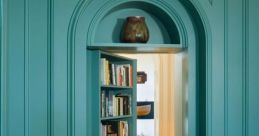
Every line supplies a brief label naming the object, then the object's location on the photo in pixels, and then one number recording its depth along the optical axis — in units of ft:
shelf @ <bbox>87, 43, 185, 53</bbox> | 11.78
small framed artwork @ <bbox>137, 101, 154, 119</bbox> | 22.84
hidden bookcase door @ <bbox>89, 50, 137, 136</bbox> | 11.87
